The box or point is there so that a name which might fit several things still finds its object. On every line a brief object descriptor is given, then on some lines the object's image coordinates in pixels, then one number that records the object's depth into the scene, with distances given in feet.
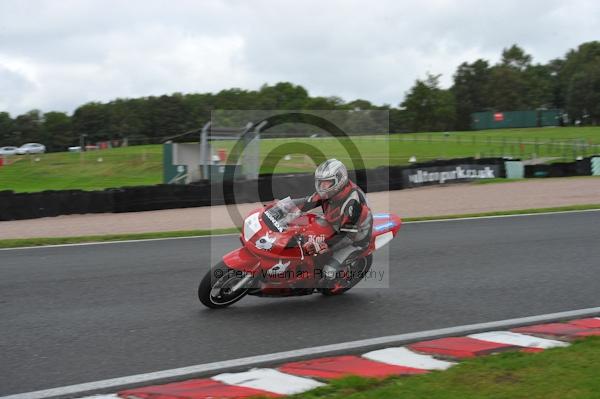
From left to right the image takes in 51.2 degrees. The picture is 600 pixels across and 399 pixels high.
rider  21.84
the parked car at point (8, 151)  175.52
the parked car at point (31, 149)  187.15
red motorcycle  21.45
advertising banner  76.74
